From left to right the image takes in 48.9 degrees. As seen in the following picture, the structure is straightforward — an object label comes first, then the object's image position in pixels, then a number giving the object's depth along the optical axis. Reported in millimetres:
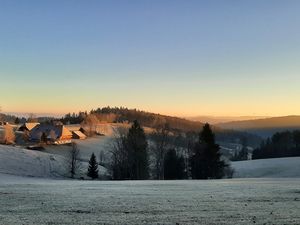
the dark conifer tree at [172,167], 64050
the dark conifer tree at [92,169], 67528
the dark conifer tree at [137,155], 60316
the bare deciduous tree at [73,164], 68734
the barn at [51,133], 120459
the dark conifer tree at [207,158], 54864
